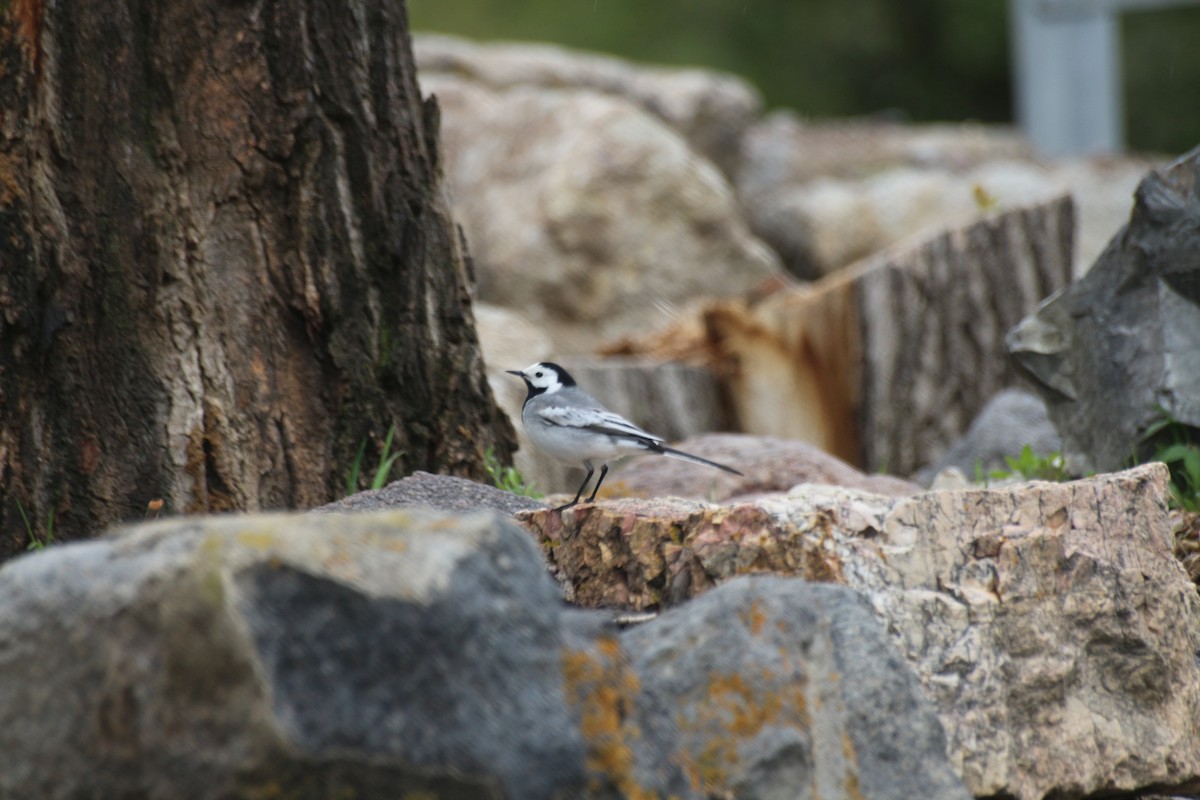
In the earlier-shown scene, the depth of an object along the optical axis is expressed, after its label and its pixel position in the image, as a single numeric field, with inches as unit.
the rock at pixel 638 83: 924.0
